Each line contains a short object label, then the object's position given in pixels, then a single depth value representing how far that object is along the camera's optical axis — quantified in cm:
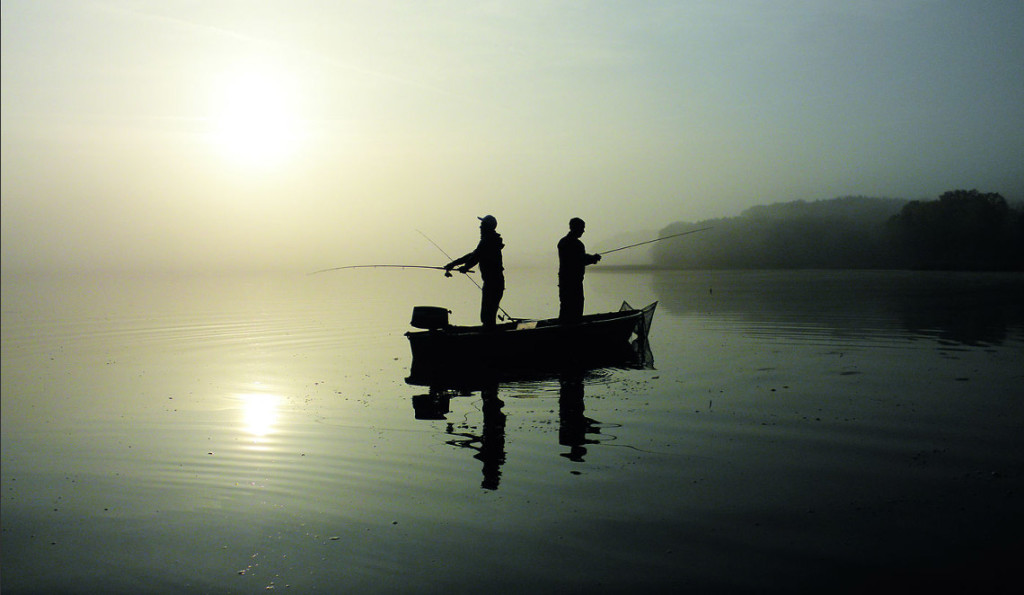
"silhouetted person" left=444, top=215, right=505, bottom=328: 1741
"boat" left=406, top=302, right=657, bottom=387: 1655
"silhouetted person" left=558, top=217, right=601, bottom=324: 1742
